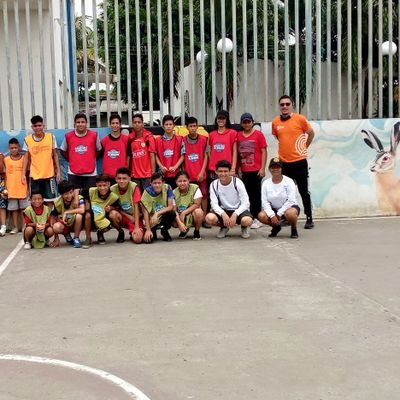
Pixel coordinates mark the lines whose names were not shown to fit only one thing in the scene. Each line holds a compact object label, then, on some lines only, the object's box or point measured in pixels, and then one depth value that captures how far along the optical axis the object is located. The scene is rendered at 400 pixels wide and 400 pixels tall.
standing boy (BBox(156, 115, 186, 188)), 9.61
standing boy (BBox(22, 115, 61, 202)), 9.47
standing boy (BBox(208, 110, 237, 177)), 9.59
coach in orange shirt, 9.55
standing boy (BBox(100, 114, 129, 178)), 9.55
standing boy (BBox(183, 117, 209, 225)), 9.63
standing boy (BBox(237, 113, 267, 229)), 9.59
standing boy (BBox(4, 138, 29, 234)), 9.60
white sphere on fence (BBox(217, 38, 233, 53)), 10.67
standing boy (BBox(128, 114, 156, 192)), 9.55
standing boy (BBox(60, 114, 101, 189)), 9.46
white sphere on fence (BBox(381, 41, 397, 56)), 10.42
